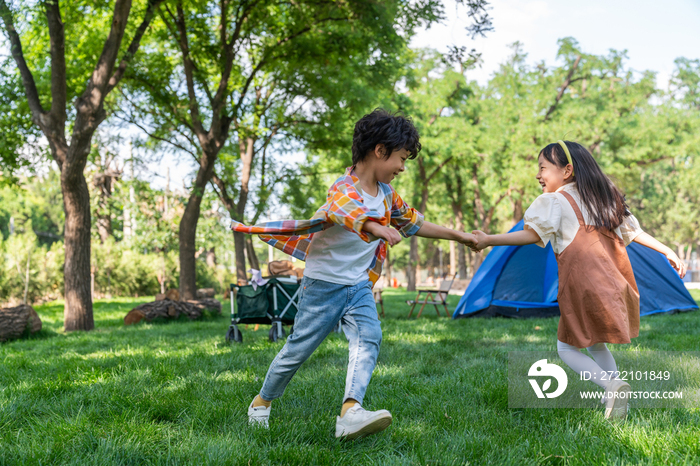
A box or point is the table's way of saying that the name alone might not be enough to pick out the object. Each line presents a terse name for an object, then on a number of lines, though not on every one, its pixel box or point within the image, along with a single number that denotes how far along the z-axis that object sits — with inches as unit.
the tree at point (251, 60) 421.4
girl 110.7
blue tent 371.9
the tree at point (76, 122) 319.0
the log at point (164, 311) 399.5
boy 106.2
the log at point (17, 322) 293.1
